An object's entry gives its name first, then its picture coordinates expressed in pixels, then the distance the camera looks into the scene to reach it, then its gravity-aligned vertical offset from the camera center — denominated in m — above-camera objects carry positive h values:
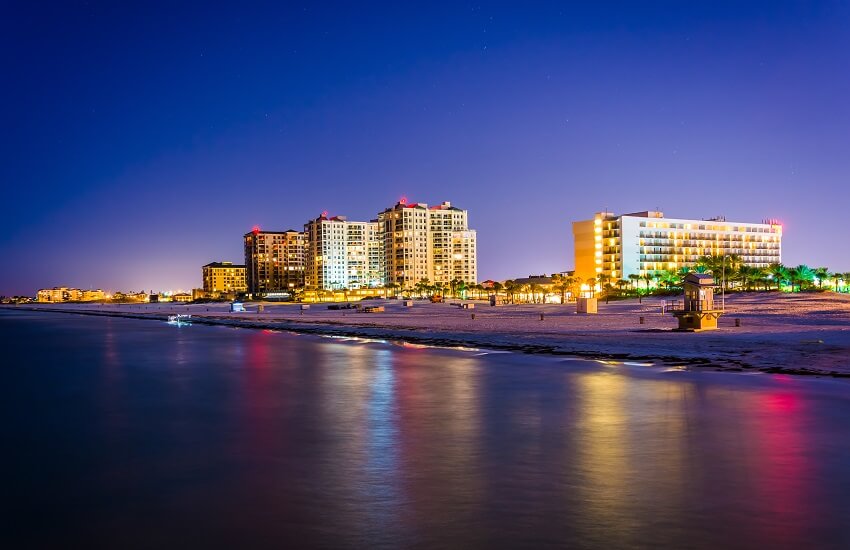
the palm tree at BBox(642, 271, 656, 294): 154.50 +2.47
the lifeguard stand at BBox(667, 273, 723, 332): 38.88 -1.13
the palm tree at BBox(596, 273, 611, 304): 150.50 +1.76
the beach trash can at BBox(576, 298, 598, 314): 68.88 -1.83
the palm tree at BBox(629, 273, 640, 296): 152.50 +2.00
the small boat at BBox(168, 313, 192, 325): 81.76 -3.40
